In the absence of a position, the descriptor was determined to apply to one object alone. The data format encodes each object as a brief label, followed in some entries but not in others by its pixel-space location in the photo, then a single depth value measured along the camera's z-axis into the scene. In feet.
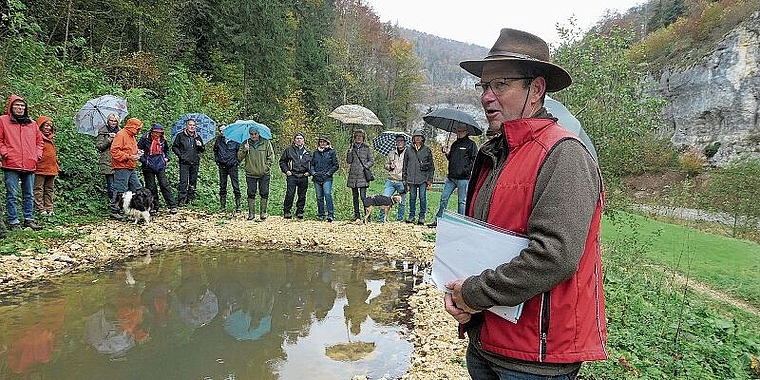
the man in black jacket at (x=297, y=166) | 34.27
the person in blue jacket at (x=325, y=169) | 34.40
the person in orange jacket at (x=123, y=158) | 30.07
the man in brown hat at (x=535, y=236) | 5.00
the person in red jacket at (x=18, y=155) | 24.81
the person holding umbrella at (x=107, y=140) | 30.45
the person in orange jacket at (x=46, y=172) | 27.81
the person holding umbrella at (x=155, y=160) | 32.65
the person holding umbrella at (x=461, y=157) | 31.73
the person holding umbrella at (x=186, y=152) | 34.58
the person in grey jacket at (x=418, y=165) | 34.35
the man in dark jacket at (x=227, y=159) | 34.60
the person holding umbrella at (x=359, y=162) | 34.76
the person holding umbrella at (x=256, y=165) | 33.47
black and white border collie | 29.76
